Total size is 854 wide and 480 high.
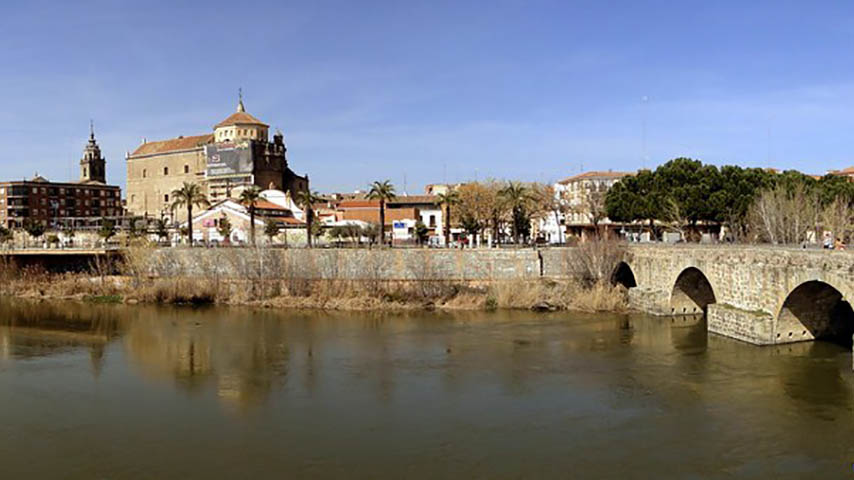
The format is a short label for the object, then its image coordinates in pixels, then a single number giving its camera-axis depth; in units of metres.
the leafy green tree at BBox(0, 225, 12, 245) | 70.94
